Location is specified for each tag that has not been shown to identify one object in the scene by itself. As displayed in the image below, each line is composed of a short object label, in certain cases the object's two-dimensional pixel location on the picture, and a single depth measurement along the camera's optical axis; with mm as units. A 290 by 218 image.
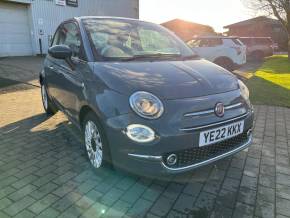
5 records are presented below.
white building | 11368
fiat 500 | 1901
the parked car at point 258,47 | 17350
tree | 15102
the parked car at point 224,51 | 8874
